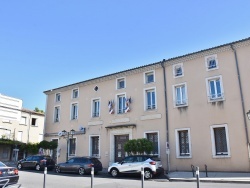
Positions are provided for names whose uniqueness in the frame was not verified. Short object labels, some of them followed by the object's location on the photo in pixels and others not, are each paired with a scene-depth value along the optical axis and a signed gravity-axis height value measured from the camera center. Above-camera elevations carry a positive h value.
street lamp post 24.71 +1.38
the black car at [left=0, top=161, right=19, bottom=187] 10.23 -1.07
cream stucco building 17.23 +2.82
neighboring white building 35.72 +2.62
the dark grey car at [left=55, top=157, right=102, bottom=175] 17.94 -1.24
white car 15.18 -1.14
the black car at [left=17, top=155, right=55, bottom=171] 21.53 -1.19
